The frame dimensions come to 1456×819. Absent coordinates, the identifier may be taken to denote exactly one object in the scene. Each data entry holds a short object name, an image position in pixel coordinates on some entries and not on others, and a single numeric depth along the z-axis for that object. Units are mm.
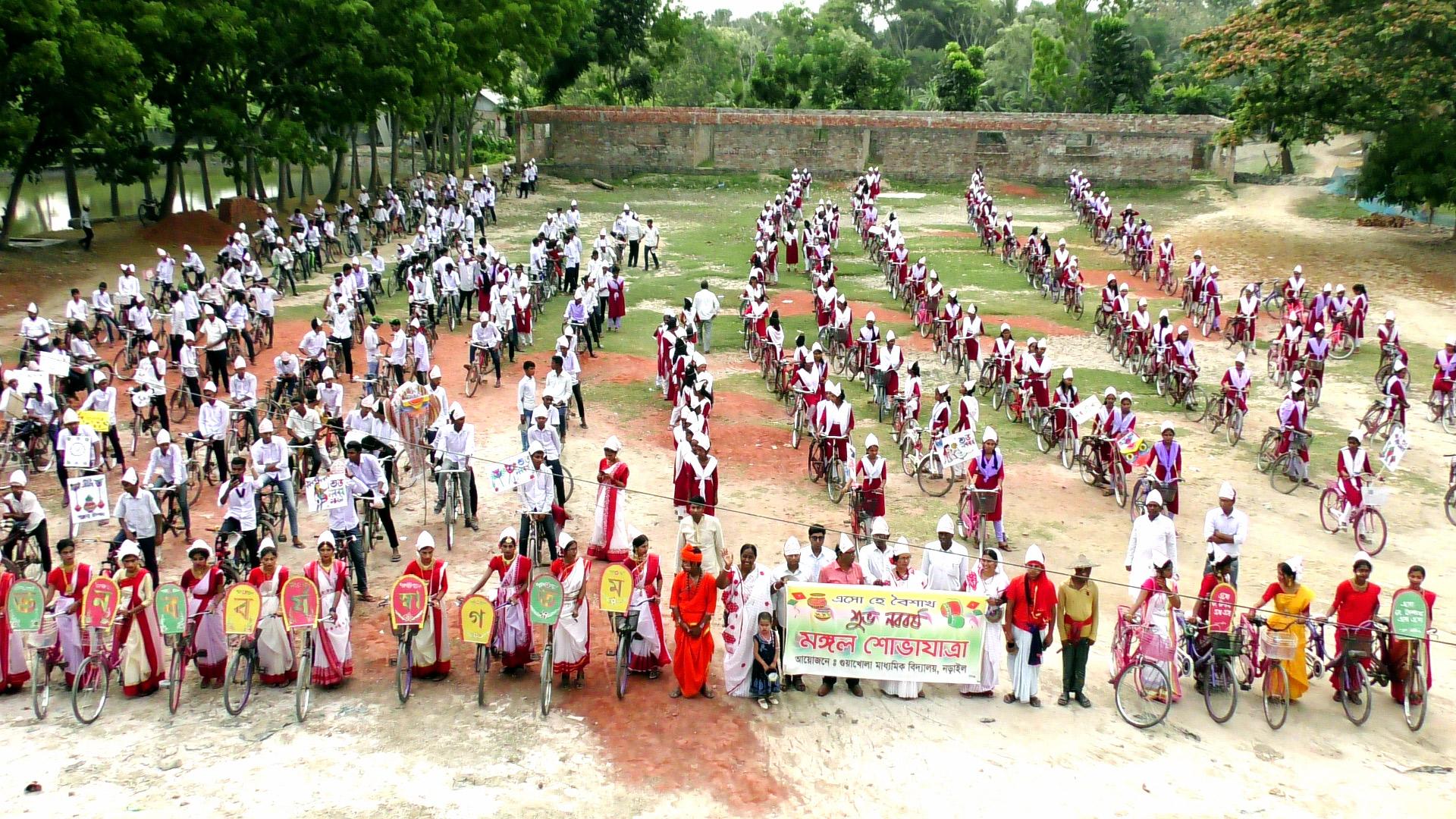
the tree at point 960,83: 52781
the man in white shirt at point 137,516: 10836
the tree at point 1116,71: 51469
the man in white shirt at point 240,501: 11125
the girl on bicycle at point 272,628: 9281
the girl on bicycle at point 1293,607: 9367
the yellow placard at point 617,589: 9281
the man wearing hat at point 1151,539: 10766
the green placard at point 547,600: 9195
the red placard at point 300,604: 9055
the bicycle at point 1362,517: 12984
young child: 9330
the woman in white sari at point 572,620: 9406
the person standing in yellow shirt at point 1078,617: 9258
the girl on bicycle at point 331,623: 9305
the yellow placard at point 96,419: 12828
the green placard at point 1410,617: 9195
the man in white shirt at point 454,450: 12812
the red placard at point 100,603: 8992
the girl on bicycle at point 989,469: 12586
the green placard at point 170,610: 9047
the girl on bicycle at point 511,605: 9562
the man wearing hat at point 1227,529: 10922
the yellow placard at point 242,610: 8914
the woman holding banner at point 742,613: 9383
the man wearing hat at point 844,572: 9672
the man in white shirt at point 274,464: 12047
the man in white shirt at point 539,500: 11867
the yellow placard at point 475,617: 9133
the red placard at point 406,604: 9125
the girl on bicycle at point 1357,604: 9445
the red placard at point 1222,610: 9359
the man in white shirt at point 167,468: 11836
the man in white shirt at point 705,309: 21219
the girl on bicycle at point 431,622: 9469
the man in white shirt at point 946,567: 10070
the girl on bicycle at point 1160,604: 9492
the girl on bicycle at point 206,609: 9273
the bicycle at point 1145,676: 9297
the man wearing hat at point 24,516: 11070
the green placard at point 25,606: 9031
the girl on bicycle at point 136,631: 9203
